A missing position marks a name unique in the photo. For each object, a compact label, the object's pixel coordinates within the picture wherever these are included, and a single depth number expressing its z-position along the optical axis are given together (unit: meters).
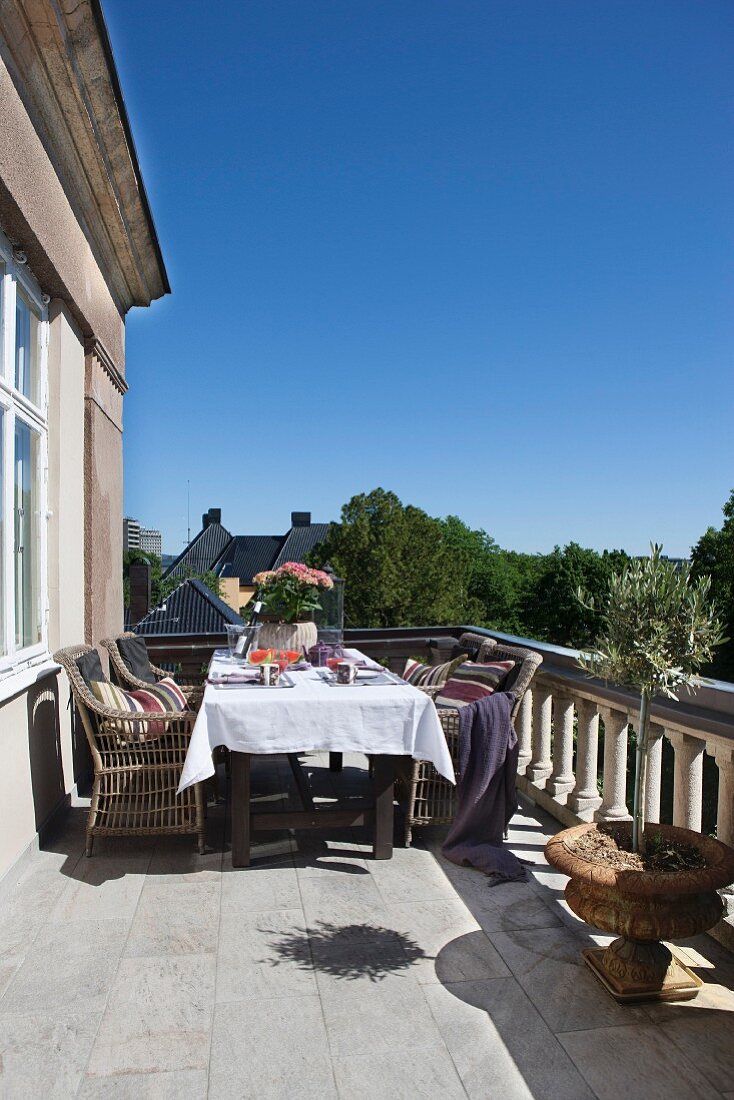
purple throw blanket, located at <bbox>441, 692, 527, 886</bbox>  3.37
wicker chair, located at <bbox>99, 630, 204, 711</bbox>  4.26
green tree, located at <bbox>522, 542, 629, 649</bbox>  35.19
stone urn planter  2.02
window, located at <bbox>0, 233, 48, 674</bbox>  3.12
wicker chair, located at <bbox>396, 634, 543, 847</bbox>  3.46
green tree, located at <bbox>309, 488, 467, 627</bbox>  32.16
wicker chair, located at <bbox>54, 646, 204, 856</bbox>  3.30
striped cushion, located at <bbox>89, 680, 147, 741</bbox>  3.31
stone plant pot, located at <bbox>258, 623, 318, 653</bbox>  4.54
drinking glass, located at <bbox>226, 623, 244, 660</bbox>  4.86
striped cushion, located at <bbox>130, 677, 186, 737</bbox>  3.33
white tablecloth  3.13
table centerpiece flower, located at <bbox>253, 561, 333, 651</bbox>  4.54
